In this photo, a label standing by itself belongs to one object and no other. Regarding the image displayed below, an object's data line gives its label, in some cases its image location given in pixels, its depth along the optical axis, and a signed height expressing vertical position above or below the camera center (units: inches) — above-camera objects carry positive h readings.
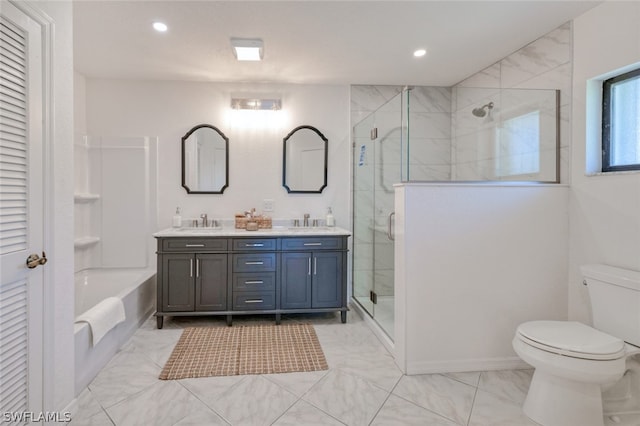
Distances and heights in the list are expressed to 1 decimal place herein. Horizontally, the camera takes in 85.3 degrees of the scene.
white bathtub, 77.8 -30.6
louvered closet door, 52.8 -0.3
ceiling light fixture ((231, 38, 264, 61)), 100.7 +47.9
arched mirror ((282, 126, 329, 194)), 140.2 +19.5
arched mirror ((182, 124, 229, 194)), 136.5 +19.0
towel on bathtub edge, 80.8 -27.0
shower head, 116.3 +34.6
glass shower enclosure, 98.3 +20.0
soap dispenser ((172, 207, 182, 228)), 132.9 -4.8
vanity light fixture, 134.1 +40.8
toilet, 62.9 -27.0
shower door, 106.7 +1.3
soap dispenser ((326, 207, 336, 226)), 139.2 -4.4
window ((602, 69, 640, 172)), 79.9 +20.9
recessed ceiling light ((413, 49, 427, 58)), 109.1 +50.0
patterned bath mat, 87.4 -40.1
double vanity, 114.9 -21.6
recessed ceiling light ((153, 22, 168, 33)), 91.7 +48.9
